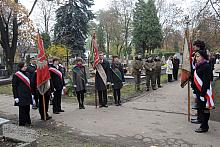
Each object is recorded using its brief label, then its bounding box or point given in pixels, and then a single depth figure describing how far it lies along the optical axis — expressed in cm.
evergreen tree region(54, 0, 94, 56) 3095
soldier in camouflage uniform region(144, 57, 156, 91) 1365
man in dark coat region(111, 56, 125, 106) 1009
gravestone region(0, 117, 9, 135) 506
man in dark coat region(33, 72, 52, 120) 808
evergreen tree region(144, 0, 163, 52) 3956
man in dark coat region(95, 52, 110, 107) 975
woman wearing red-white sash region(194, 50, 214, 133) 646
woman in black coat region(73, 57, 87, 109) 948
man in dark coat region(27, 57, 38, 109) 828
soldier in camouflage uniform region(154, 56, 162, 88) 1482
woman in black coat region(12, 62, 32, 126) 734
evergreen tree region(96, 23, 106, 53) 5539
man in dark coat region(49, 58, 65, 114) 869
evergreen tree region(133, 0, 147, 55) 3993
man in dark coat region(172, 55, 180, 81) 1796
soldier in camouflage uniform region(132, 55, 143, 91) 1332
